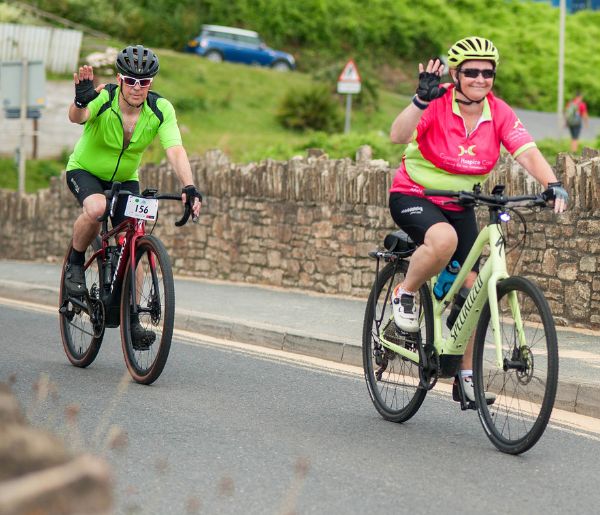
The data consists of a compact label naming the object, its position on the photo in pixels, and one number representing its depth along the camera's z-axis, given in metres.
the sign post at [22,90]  22.33
